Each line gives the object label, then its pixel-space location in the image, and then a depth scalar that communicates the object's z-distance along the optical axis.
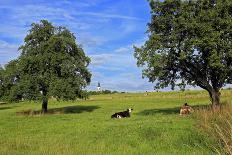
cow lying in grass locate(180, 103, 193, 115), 20.22
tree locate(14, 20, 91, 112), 32.87
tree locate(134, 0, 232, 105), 22.36
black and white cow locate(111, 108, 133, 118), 22.38
